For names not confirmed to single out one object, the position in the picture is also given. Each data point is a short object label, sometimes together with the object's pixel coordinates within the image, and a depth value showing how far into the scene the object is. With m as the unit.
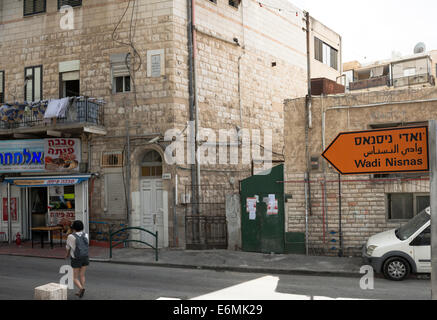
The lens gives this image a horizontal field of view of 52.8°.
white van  10.77
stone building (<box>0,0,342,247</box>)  16.81
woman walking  9.15
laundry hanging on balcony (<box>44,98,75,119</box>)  16.77
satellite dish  42.84
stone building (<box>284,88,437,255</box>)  13.63
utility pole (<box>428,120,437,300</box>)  4.22
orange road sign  4.50
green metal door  14.88
